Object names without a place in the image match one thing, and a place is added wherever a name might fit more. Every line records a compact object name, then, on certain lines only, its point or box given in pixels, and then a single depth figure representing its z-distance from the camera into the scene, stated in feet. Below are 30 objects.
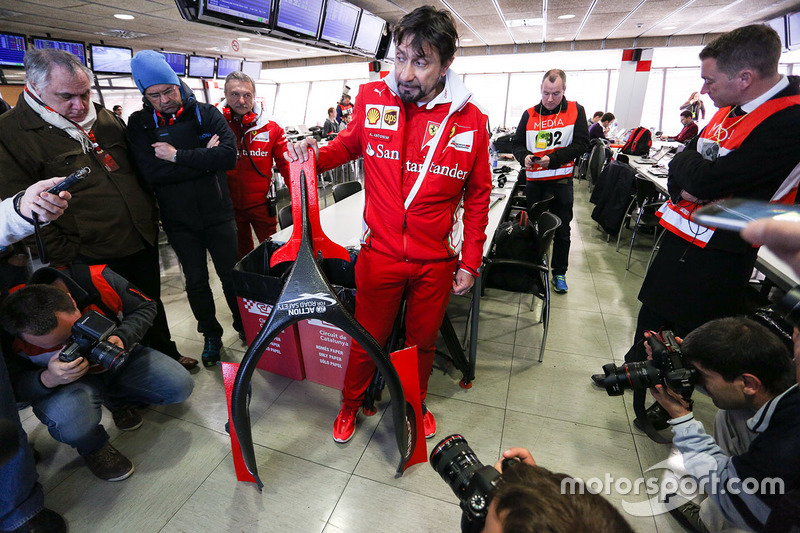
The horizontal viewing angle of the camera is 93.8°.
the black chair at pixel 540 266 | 6.88
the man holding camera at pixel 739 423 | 3.16
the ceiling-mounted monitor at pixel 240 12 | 9.48
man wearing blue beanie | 5.85
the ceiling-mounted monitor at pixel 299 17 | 11.89
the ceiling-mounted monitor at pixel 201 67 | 28.94
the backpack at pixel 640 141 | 18.32
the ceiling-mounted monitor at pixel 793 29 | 18.51
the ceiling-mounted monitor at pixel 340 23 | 14.10
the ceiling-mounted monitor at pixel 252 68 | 37.01
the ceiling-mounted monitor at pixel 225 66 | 30.99
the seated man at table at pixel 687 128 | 17.90
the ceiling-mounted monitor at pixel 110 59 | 22.61
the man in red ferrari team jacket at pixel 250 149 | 7.95
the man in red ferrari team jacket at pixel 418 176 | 4.10
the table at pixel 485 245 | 6.62
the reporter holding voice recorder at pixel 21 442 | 4.05
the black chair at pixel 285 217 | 8.27
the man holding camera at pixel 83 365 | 4.36
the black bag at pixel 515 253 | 7.38
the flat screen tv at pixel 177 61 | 27.16
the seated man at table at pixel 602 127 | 23.41
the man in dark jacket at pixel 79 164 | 4.95
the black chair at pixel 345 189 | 10.62
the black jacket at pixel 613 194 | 13.19
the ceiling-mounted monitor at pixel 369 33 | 16.70
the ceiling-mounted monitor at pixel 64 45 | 20.20
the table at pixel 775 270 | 5.66
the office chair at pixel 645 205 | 12.00
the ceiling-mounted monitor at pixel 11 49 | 18.45
